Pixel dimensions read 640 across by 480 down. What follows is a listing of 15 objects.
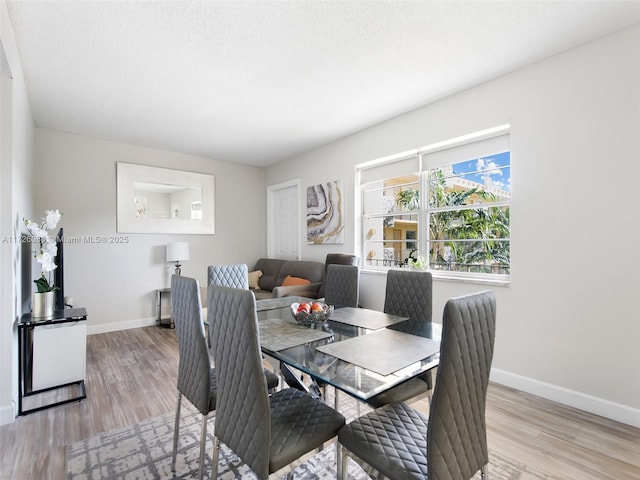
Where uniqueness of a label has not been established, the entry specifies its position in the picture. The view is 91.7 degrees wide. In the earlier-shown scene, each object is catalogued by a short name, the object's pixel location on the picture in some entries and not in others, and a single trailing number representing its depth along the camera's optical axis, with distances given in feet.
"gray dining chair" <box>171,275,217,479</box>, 4.87
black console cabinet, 7.77
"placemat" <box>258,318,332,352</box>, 4.86
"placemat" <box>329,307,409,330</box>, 5.99
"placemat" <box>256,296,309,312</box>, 7.89
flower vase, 8.07
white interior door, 17.10
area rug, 5.28
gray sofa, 12.89
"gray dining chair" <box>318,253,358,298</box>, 12.35
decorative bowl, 5.77
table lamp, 14.78
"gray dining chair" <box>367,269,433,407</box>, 6.88
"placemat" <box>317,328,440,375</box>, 4.06
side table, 15.02
